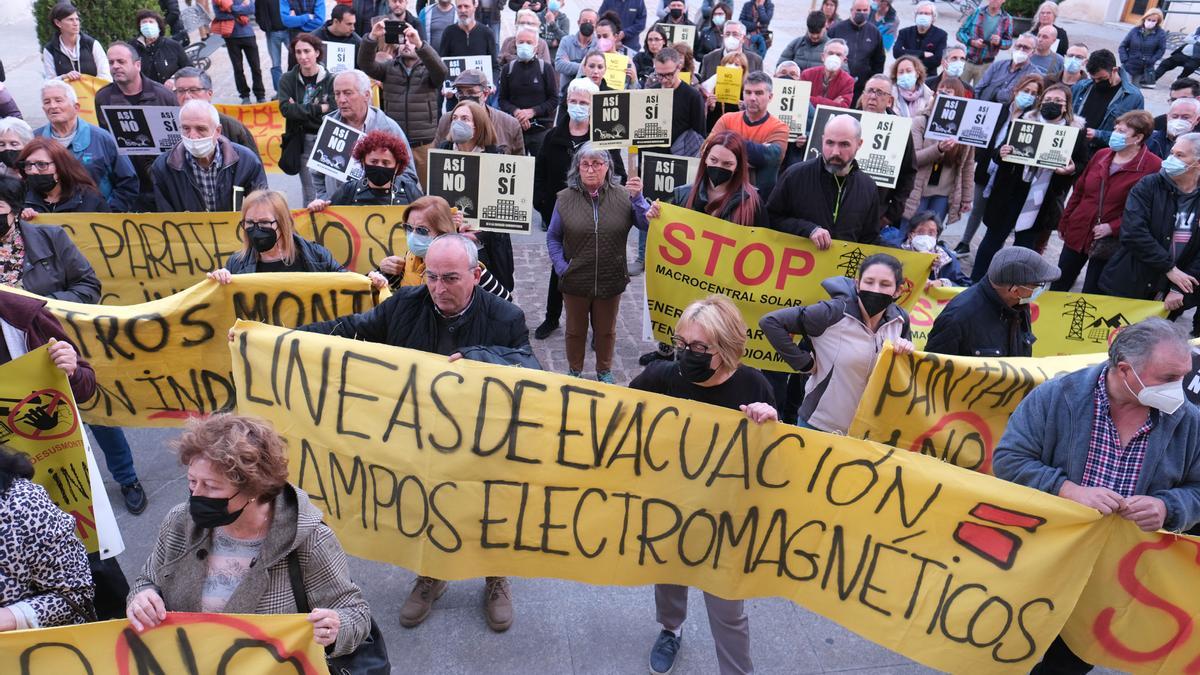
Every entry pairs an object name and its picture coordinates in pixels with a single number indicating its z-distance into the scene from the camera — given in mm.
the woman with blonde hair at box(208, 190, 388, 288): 4707
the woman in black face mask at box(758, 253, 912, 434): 4379
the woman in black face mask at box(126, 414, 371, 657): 2688
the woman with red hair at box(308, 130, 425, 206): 5777
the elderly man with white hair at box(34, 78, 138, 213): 6238
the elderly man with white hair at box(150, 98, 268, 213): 6008
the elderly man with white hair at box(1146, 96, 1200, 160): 7852
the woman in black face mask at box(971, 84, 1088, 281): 7996
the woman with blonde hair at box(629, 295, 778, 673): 3551
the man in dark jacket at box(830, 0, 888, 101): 12125
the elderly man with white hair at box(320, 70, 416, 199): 6656
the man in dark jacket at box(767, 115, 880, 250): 5695
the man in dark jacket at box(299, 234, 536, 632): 3869
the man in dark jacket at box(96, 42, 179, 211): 7363
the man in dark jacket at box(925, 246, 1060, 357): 4352
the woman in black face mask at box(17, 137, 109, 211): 5441
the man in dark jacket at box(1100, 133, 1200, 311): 6367
